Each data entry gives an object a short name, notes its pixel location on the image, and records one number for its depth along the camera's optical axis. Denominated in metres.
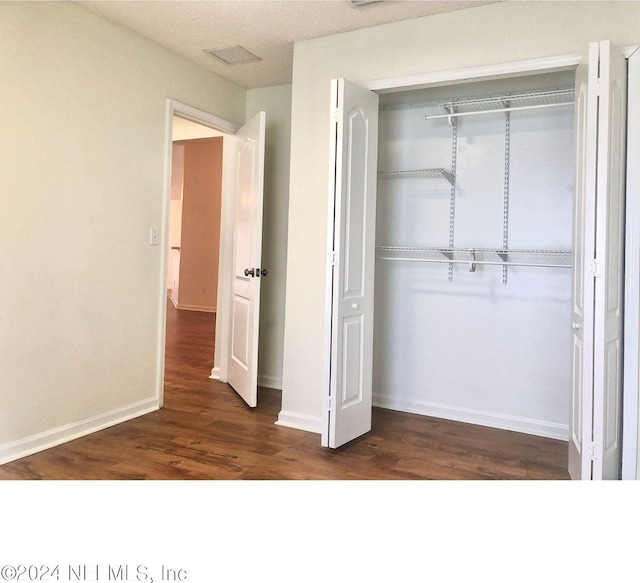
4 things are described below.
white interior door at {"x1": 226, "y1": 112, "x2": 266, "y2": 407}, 3.95
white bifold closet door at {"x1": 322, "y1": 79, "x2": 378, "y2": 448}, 3.02
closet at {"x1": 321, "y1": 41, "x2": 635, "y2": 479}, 2.43
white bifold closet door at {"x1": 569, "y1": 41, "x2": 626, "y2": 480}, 2.35
